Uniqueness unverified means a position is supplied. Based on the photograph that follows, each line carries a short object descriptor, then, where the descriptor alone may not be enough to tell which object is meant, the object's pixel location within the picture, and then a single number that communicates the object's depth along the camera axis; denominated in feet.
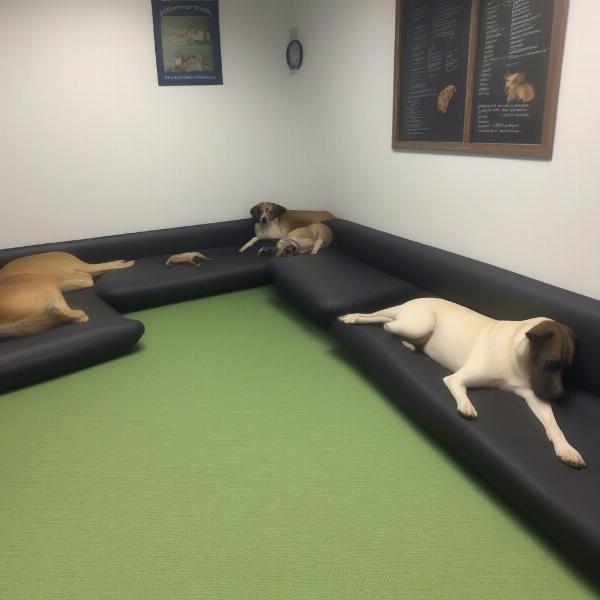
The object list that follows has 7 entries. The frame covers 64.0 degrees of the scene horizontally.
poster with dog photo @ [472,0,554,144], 7.75
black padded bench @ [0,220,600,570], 5.48
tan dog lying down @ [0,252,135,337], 9.48
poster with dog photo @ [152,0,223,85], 13.53
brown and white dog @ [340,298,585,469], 6.37
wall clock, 14.93
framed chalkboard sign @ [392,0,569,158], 7.76
